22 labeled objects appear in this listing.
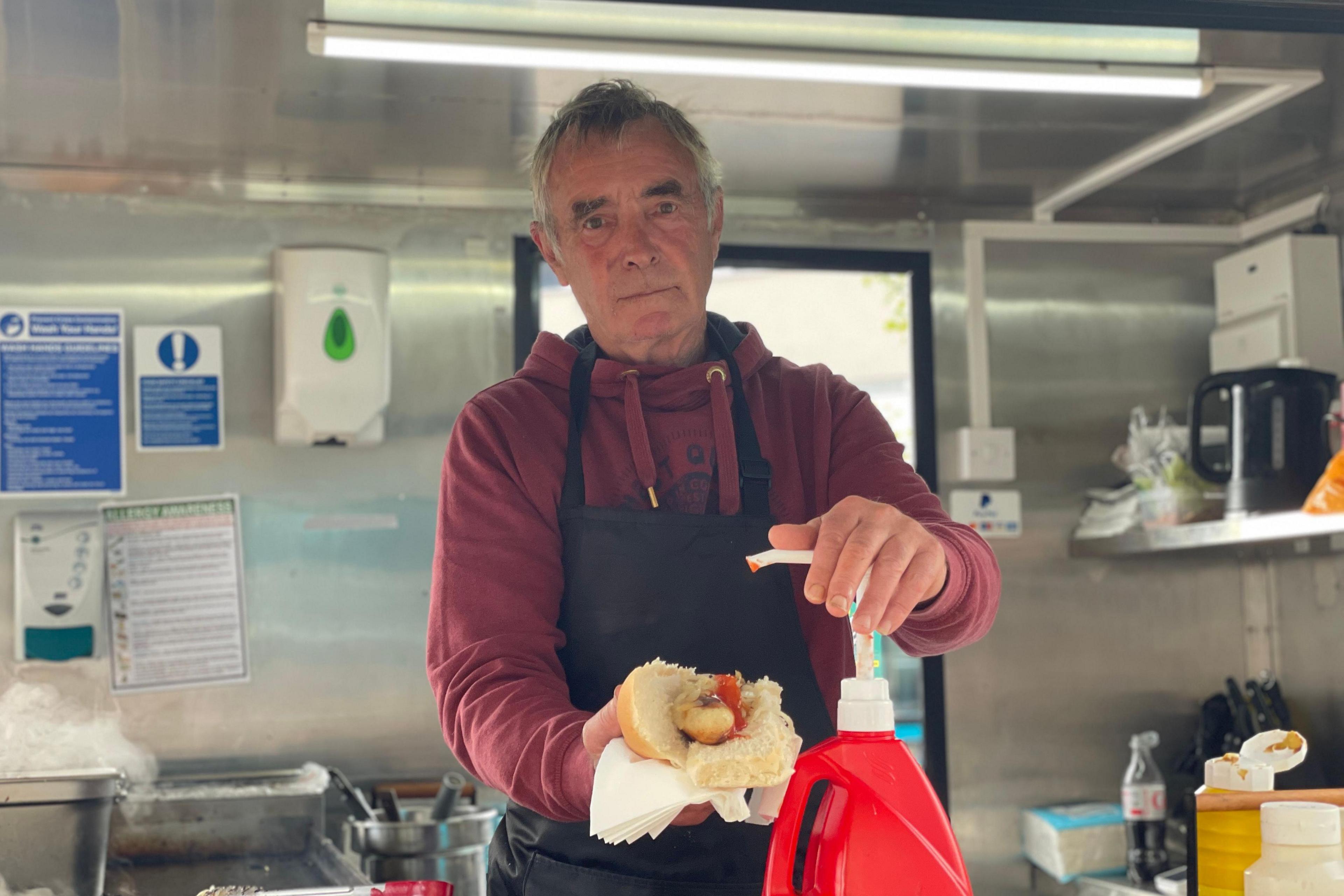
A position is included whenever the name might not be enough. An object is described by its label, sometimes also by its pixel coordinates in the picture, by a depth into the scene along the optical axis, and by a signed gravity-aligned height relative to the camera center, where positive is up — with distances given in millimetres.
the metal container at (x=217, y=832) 2795 -734
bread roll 1104 -217
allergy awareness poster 3229 -252
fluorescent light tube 2287 +759
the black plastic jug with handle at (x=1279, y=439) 2910 +80
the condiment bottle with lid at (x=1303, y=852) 1224 -356
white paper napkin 1086 -260
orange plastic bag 2508 -33
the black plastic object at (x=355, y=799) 2961 -702
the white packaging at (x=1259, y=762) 1444 -326
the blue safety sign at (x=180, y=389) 3279 +257
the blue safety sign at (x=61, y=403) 3205 +222
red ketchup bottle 1075 -282
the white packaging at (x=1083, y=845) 3330 -933
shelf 2686 -151
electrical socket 3549 +64
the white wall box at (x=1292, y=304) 3264 +431
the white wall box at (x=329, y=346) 3211 +350
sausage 1126 -204
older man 1520 -15
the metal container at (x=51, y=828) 2166 -556
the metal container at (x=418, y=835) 2793 -744
